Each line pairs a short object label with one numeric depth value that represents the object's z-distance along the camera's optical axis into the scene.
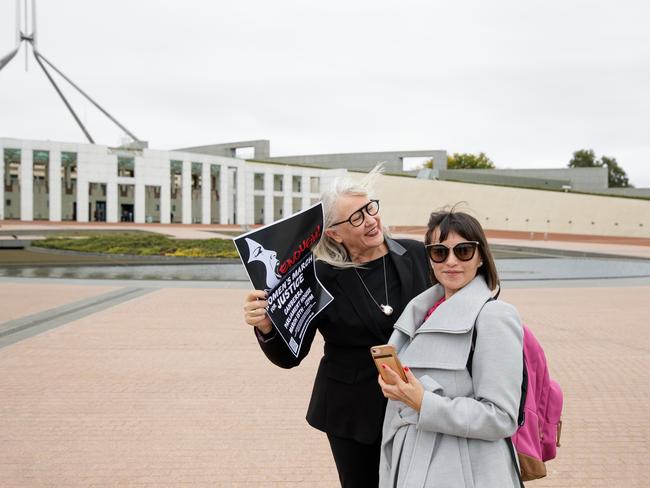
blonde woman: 2.27
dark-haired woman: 1.65
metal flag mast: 55.82
